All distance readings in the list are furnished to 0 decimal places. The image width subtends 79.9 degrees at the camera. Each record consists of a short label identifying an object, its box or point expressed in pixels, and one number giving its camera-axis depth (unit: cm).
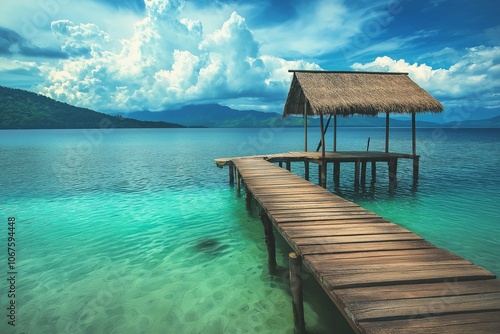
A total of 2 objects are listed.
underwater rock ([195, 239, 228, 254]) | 841
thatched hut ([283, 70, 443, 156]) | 1492
